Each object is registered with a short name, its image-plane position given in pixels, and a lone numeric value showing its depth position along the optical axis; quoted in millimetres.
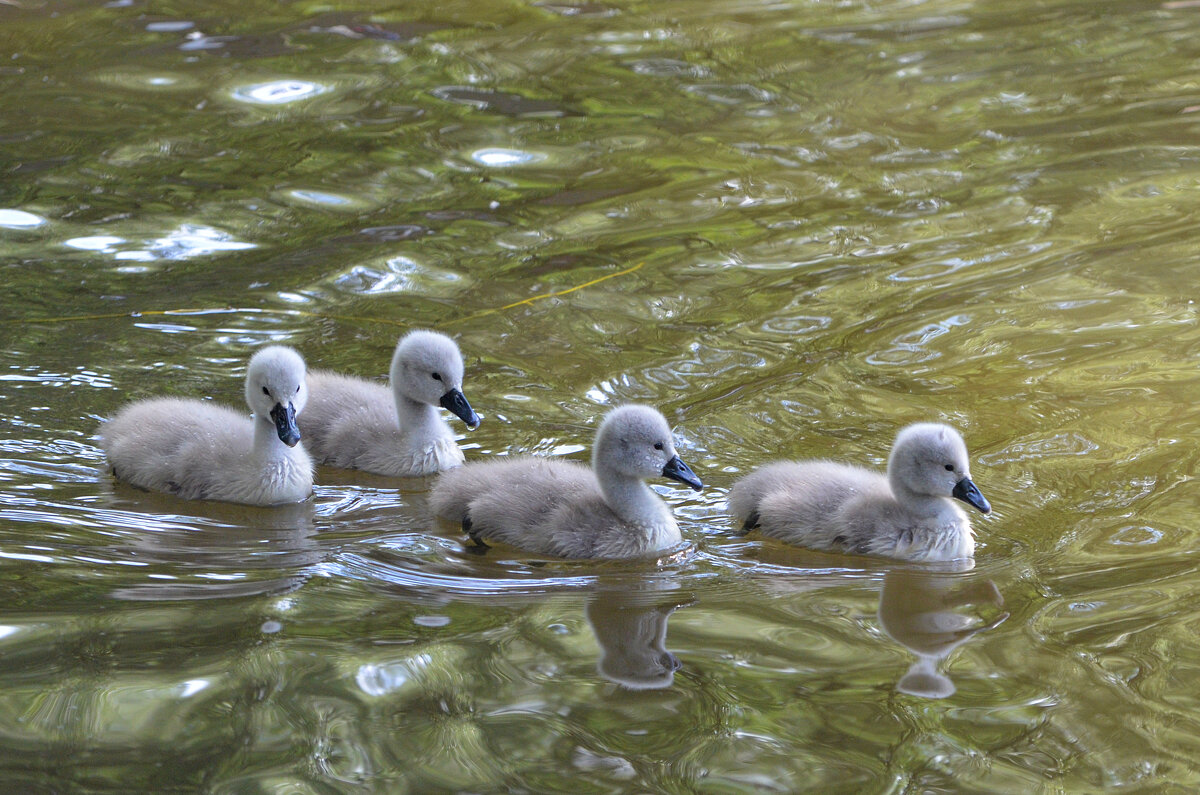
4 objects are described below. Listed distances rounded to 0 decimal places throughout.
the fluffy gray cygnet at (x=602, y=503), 9617
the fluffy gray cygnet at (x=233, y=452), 10391
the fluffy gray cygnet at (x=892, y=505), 9570
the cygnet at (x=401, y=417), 11000
